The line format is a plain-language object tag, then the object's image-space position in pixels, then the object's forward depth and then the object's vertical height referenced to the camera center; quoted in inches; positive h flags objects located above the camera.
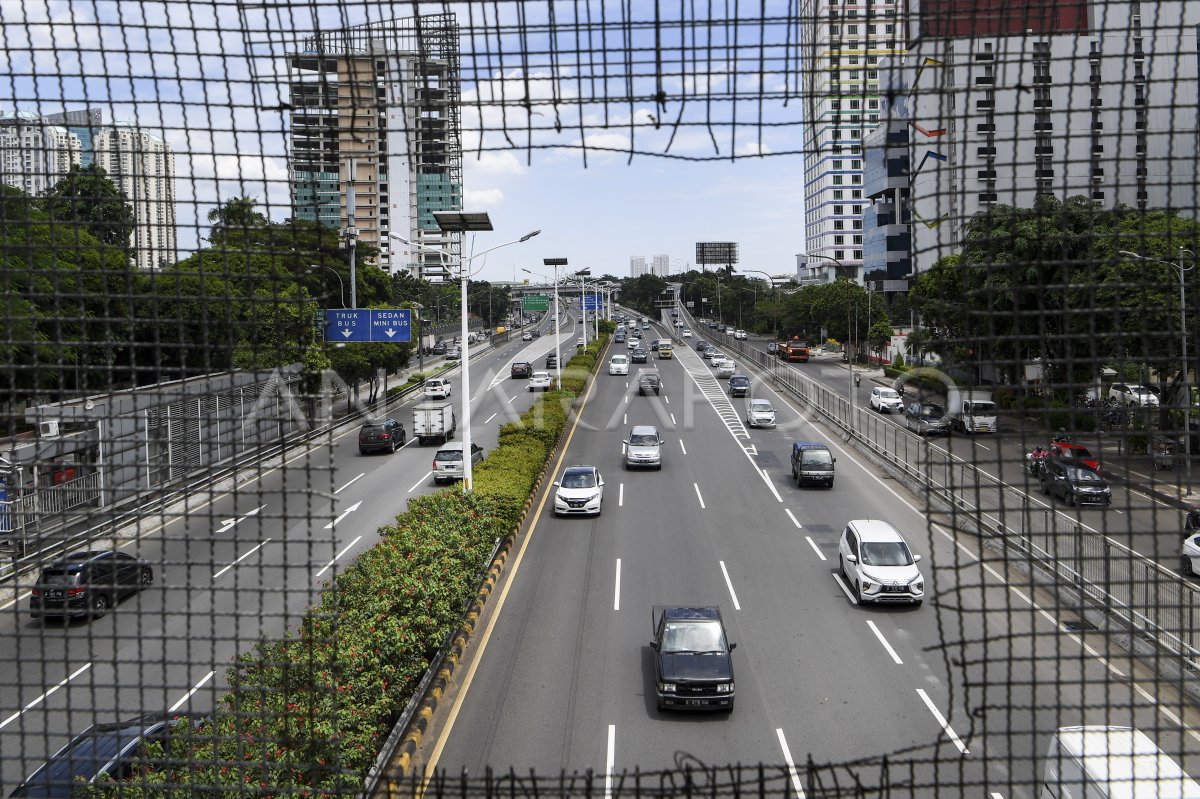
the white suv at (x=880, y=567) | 554.6 -150.1
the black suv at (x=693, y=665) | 414.9 -155.5
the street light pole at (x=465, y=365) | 697.0 -31.5
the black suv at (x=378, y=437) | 1119.6 -132.3
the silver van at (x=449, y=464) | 936.9 -139.1
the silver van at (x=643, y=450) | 991.0 -134.5
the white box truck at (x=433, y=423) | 1165.1 -121.7
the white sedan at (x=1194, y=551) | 560.7 -142.0
